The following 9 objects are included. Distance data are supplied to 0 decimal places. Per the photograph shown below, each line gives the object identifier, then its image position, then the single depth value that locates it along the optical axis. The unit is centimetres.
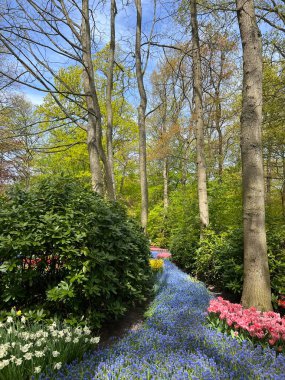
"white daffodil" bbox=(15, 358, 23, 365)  200
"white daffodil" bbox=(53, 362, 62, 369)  211
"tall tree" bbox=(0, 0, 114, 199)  554
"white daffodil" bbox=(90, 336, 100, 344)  265
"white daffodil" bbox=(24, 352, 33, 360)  206
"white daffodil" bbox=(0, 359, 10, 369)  194
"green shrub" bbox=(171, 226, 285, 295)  450
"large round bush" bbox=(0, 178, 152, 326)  313
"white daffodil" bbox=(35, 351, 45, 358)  213
